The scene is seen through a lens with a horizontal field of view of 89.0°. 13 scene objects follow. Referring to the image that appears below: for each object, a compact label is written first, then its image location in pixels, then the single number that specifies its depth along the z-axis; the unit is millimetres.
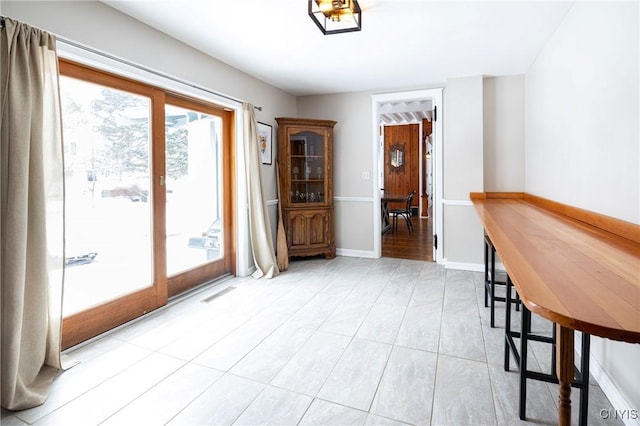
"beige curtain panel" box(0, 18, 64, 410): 1704
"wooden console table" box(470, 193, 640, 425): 722
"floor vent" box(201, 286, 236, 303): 3162
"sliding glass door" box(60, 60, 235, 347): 2289
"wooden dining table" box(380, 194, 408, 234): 6754
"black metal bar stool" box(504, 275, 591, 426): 1377
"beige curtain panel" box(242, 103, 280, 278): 3770
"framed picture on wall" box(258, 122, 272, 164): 4180
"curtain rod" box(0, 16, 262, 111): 2072
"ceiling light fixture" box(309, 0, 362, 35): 2043
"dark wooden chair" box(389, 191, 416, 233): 6930
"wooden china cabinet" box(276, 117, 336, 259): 4527
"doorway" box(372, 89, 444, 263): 4324
